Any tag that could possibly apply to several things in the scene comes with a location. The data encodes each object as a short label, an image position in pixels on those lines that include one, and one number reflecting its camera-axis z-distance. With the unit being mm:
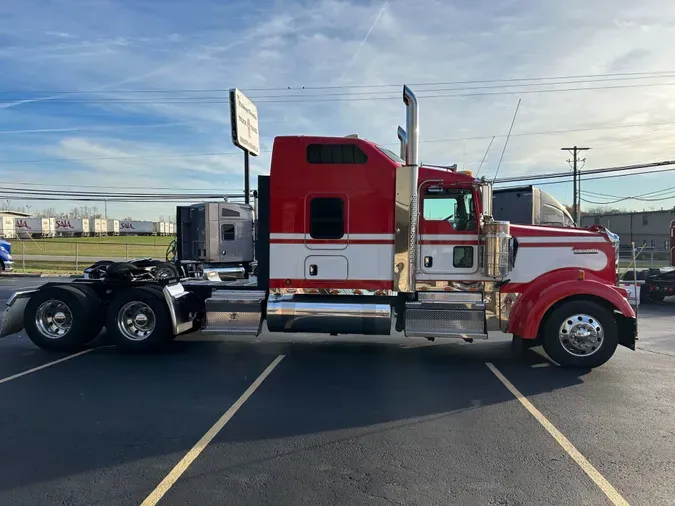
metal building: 63562
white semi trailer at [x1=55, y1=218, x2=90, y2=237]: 93000
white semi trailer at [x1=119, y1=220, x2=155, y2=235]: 105938
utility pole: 45419
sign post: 15547
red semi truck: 7004
